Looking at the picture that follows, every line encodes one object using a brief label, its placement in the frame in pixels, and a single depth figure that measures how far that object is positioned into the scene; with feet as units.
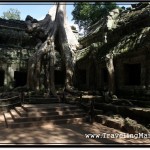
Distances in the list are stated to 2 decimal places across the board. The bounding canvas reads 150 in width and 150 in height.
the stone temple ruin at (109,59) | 21.91
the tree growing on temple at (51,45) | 28.20
